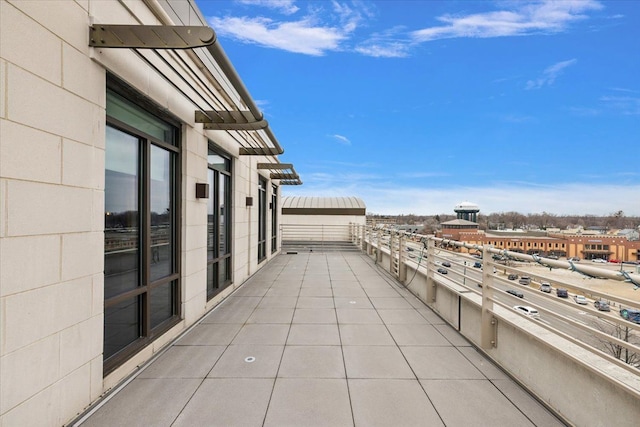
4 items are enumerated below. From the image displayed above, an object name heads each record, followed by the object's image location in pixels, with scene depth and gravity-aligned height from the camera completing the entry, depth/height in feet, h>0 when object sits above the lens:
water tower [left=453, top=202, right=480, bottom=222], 157.38 +3.13
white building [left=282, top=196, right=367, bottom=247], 46.32 -0.87
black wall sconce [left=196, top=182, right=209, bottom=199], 12.21 +1.03
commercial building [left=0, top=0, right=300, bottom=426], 5.00 +0.62
